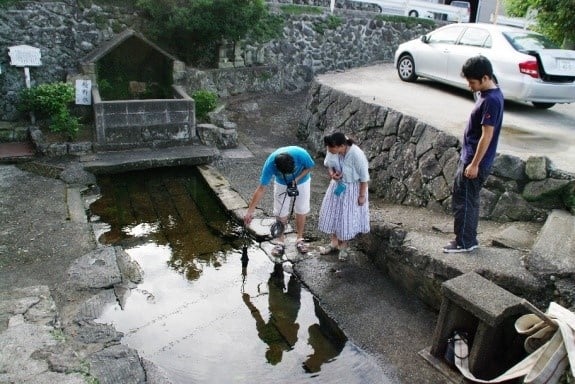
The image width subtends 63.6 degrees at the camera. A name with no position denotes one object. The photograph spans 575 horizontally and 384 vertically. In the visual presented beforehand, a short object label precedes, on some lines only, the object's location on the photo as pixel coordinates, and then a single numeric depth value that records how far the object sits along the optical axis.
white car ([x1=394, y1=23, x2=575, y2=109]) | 8.18
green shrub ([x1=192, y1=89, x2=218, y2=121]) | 10.94
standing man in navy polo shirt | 4.53
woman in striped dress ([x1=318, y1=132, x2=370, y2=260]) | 5.59
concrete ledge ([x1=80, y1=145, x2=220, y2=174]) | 8.91
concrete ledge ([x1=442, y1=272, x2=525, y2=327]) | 3.86
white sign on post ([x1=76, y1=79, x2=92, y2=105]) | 10.05
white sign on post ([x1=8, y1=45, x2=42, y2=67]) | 9.89
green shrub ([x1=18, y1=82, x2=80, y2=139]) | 9.36
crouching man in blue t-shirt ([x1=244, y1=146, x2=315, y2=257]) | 5.68
